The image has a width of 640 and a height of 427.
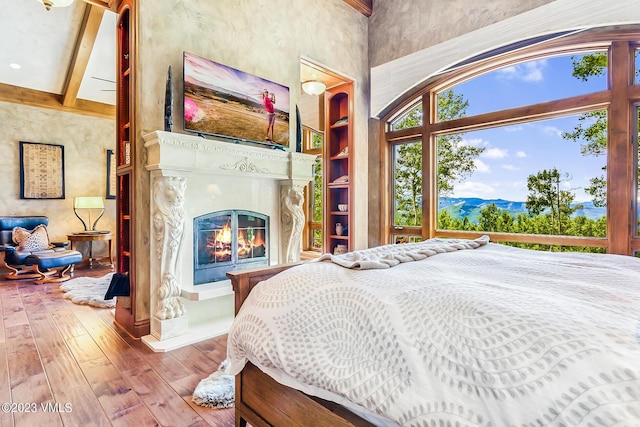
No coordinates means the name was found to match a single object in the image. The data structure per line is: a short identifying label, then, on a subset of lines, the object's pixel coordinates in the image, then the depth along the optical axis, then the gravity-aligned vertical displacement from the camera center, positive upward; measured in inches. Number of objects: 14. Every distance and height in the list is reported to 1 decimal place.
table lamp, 230.1 +6.5
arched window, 120.0 +26.8
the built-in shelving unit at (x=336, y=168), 191.3 +26.0
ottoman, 182.1 -27.3
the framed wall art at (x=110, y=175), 256.2 +29.7
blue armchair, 185.5 -23.0
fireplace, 104.8 -3.5
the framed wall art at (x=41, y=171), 219.5 +29.4
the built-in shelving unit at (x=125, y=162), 108.9 +18.1
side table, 217.2 -16.1
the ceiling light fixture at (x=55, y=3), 123.0 +79.6
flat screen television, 112.6 +40.9
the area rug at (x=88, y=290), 143.9 -38.0
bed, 27.4 -13.7
